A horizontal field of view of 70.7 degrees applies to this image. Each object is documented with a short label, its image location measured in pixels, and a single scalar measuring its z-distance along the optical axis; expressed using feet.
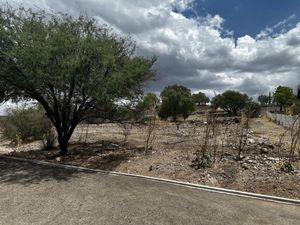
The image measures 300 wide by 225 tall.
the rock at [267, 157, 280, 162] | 22.44
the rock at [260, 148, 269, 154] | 25.89
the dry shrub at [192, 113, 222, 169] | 21.53
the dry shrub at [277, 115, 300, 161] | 22.13
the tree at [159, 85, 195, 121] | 90.83
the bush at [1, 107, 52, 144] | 43.22
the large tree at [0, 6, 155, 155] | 22.49
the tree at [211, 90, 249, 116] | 123.93
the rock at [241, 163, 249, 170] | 20.72
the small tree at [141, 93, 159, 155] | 28.39
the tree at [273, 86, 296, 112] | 146.19
